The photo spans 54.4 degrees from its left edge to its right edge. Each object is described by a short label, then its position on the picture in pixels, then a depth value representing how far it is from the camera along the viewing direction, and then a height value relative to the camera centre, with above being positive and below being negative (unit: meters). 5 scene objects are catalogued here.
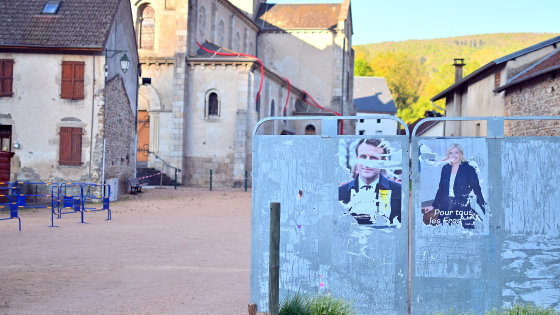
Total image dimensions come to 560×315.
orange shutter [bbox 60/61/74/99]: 19.22 +3.00
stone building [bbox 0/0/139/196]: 19.08 +2.45
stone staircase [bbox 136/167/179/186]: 28.64 -0.54
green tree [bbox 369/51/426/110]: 86.06 +15.51
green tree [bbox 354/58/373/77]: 82.44 +15.64
